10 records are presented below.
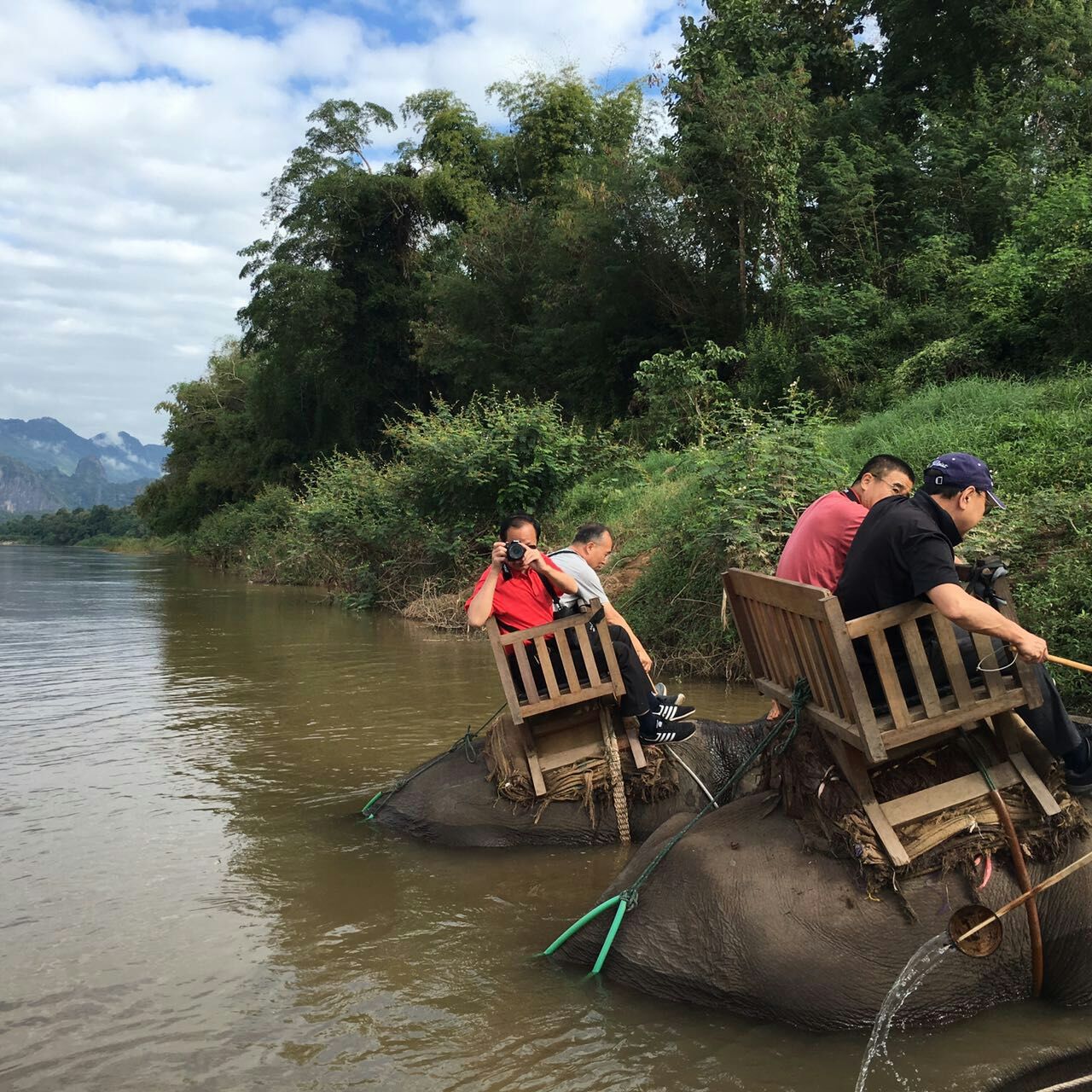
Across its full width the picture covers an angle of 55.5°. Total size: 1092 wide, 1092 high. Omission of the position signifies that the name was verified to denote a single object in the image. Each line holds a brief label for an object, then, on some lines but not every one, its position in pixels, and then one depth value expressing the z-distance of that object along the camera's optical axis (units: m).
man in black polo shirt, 3.64
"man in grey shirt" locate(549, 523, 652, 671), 6.11
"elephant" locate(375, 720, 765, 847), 5.84
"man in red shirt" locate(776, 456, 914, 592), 5.21
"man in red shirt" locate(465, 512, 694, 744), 5.83
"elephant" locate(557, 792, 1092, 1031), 3.74
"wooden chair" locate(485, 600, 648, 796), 5.57
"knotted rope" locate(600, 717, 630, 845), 5.79
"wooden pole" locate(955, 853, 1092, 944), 3.70
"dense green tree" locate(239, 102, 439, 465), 36.97
